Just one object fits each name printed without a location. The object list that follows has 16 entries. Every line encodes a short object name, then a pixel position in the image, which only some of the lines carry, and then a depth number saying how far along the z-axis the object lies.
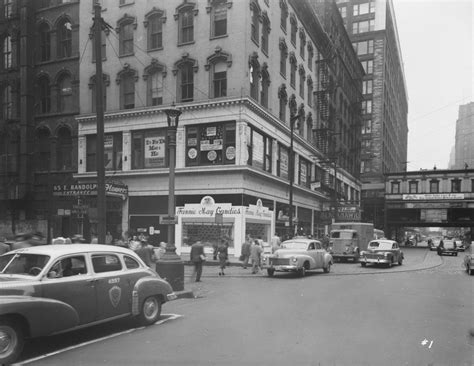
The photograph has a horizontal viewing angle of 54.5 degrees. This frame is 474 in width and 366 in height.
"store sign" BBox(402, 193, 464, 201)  70.19
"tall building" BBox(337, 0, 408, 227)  82.69
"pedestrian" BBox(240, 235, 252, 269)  21.48
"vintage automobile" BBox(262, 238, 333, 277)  18.95
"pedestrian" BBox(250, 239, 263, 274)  20.33
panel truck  29.75
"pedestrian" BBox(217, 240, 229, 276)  19.75
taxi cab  6.83
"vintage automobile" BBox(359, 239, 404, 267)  24.70
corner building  26.89
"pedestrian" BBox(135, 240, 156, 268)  15.26
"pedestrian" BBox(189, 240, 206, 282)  16.80
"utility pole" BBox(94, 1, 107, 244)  13.13
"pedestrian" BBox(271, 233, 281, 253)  23.46
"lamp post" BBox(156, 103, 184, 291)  13.13
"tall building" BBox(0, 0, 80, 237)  32.03
